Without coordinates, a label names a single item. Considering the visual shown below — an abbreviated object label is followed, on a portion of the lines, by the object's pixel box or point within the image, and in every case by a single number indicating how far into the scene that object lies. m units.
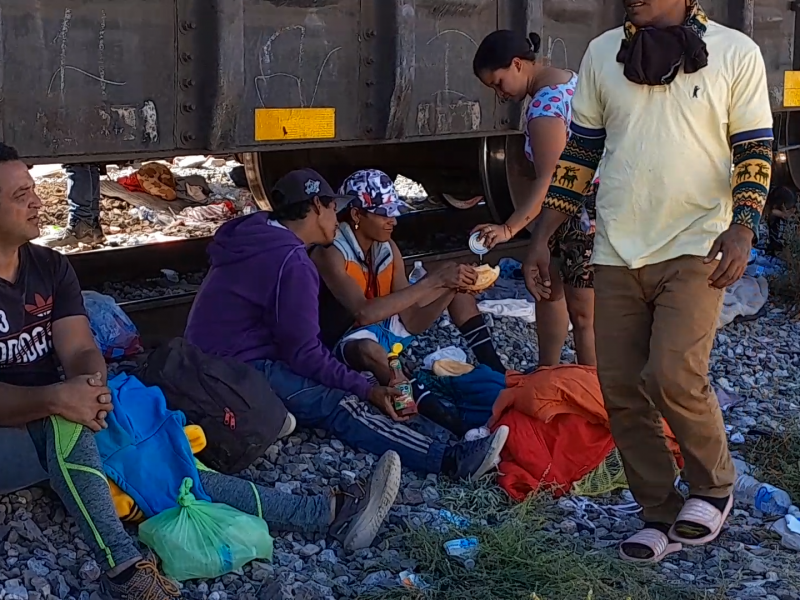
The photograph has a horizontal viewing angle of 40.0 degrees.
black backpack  3.74
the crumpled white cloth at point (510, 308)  6.37
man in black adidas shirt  3.07
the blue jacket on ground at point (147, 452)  3.38
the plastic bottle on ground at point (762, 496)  3.86
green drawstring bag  3.20
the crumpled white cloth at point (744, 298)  6.59
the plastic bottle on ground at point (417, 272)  6.11
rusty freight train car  3.96
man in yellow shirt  3.14
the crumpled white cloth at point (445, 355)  5.17
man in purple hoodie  4.17
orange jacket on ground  3.96
